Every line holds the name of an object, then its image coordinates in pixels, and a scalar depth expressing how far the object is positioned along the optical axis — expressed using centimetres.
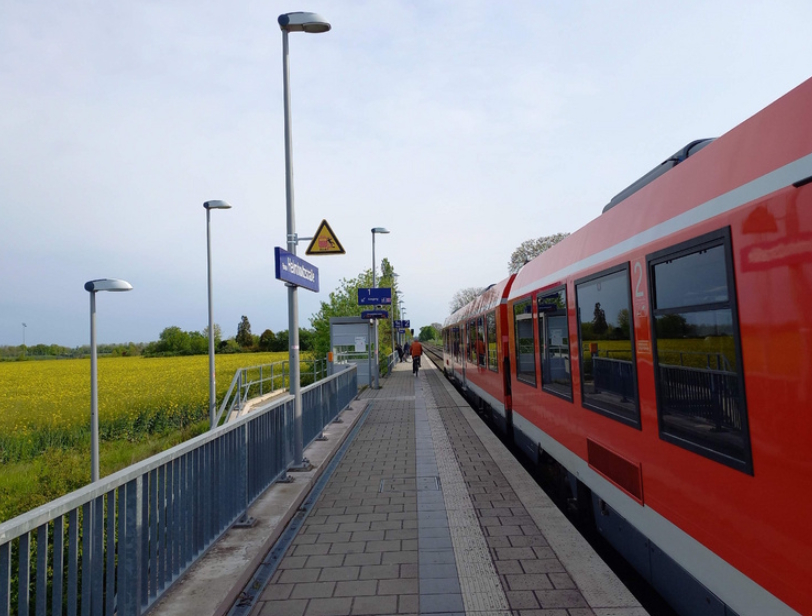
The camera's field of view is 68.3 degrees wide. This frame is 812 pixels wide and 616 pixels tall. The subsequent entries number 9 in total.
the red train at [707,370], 234
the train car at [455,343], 1777
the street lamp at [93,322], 900
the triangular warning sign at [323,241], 840
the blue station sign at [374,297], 2014
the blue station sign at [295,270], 695
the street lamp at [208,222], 1700
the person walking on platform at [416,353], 2845
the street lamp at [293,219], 756
